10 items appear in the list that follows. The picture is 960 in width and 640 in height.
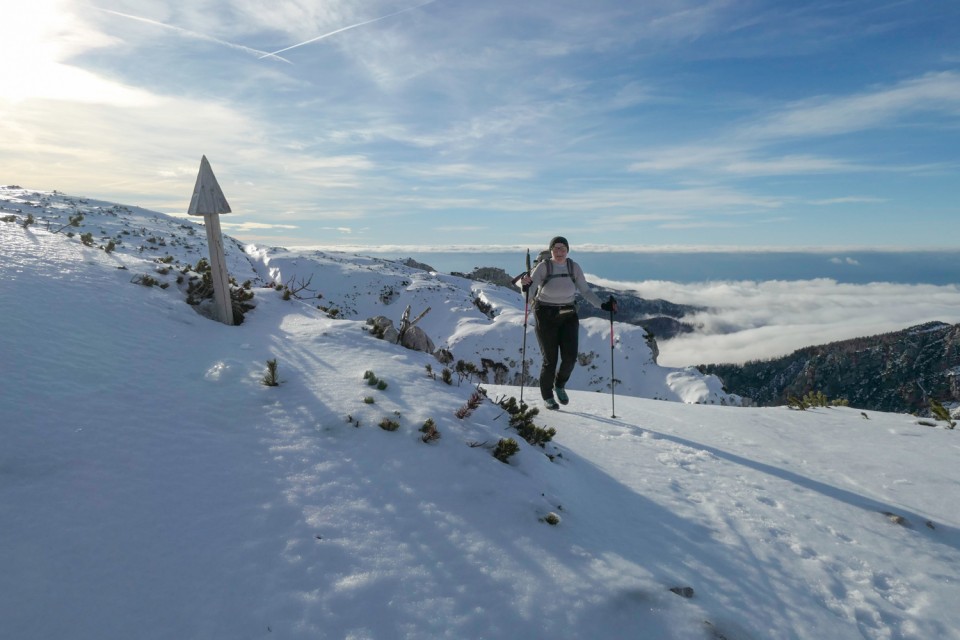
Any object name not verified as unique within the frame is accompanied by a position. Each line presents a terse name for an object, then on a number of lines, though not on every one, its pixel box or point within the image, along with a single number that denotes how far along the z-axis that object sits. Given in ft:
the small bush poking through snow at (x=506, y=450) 15.97
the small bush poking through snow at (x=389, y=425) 15.90
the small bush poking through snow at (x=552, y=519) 13.03
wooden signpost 28.02
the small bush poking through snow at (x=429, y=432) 15.65
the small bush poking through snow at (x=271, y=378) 18.58
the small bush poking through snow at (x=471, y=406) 17.78
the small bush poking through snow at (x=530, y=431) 19.13
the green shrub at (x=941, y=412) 25.55
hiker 26.81
